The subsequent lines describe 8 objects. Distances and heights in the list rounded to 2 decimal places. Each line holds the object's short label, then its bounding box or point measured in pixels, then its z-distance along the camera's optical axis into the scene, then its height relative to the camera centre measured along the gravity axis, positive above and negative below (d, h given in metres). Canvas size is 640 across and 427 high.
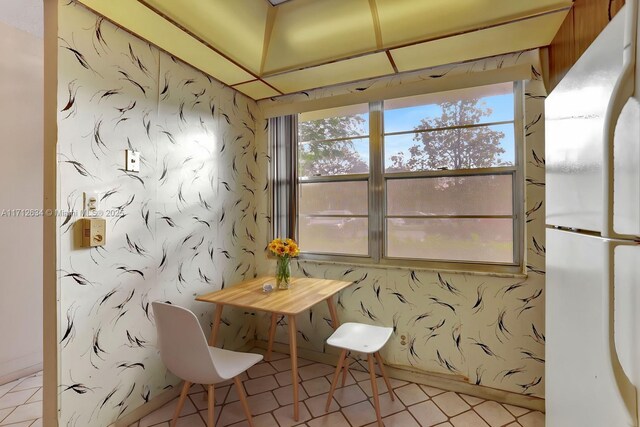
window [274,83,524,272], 2.08 +0.25
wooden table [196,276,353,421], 1.81 -0.58
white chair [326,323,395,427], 1.76 -0.82
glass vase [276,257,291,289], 2.26 -0.48
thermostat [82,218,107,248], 1.55 -0.10
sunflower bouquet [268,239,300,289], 2.24 -0.33
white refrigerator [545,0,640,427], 0.67 -0.06
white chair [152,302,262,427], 1.45 -0.70
